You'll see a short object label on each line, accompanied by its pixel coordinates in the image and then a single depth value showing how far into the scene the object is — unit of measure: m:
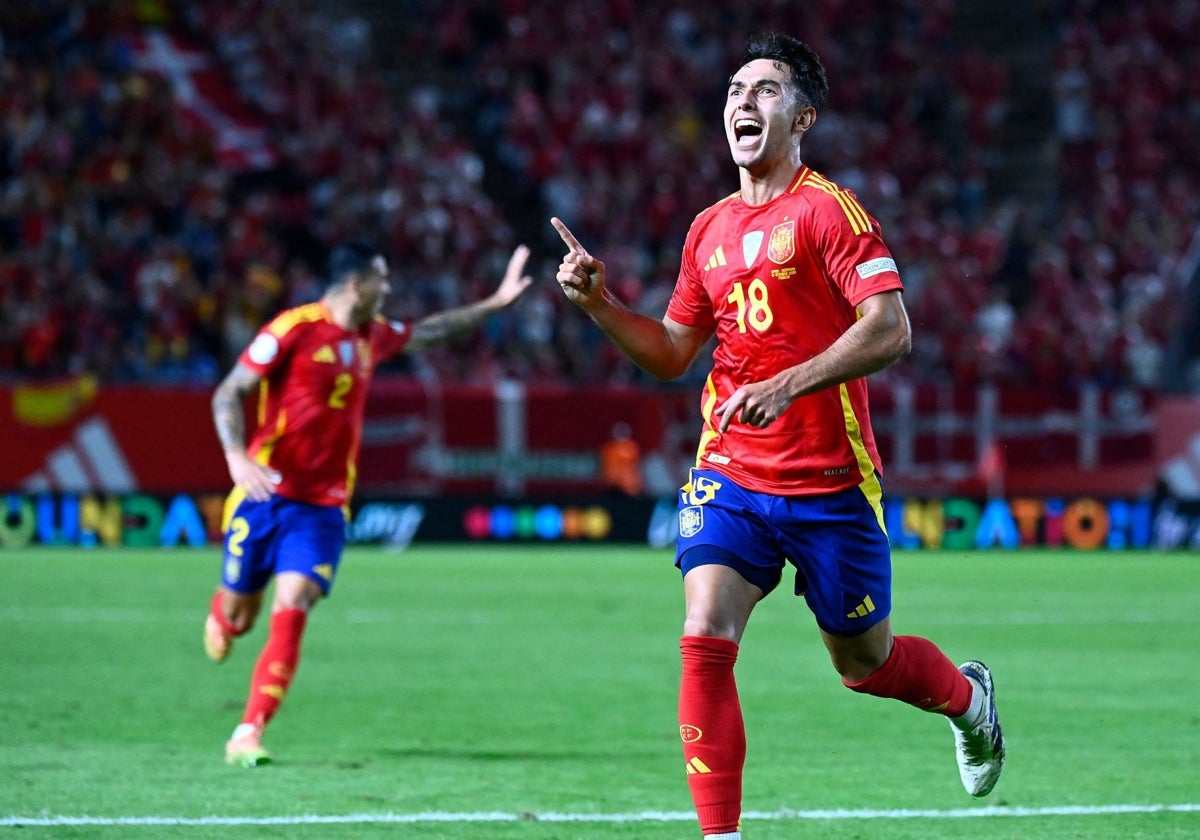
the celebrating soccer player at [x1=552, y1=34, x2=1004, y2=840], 10.45
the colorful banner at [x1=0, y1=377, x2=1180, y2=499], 39.31
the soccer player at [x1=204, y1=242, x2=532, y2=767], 16.42
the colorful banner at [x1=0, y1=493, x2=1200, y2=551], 39.69
